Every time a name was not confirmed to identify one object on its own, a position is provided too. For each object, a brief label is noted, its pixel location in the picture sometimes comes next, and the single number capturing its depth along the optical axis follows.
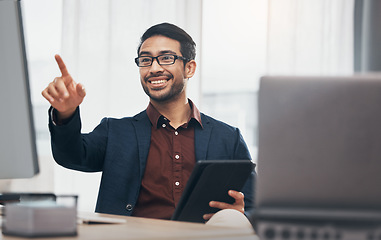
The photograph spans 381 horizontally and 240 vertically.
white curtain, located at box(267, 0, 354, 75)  3.24
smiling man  2.28
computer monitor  1.43
